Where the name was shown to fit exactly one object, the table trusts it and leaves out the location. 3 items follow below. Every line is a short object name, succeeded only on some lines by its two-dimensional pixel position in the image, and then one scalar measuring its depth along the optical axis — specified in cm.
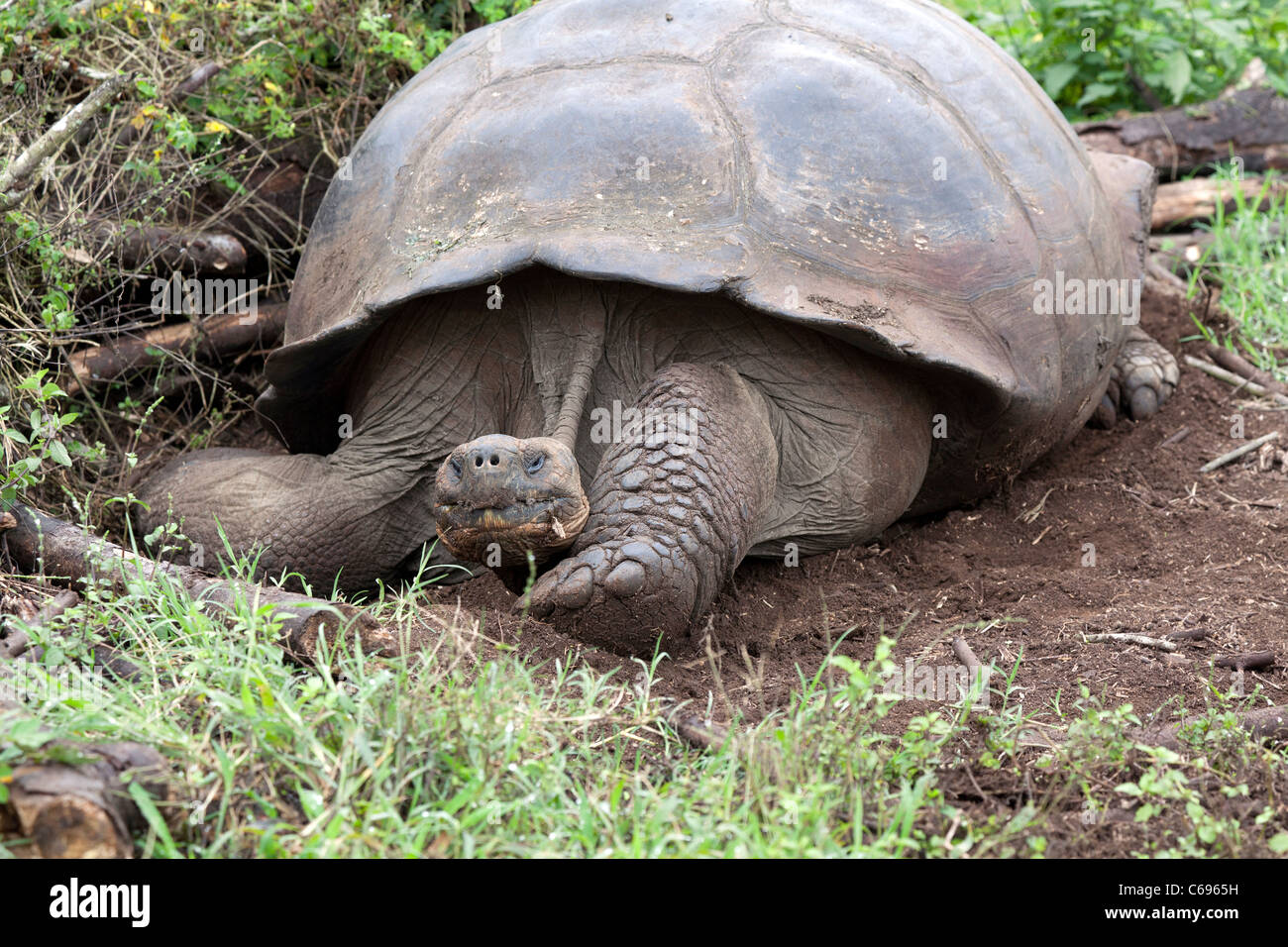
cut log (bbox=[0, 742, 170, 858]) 186
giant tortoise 312
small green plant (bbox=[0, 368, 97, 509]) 309
